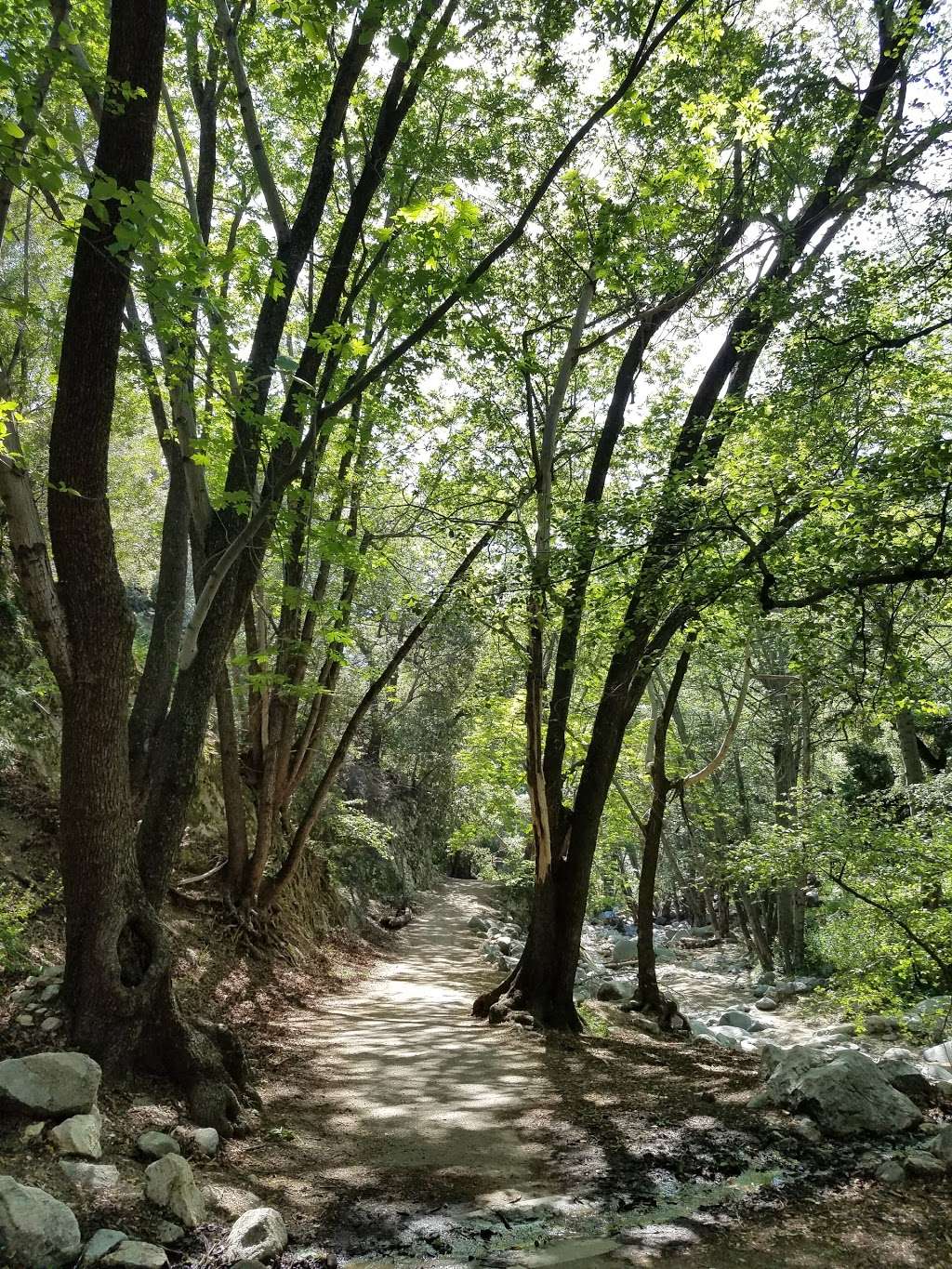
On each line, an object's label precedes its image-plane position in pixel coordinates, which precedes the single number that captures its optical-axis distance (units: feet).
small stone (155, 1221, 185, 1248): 9.66
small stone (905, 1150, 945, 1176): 12.51
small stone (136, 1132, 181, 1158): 11.48
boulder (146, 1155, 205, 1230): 10.27
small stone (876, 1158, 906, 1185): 12.57
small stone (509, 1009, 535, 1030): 26.27
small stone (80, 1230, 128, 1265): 8.71
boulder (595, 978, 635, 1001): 38.60
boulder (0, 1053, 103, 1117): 10.99
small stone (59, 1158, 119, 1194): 10.16
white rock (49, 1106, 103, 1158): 10.66
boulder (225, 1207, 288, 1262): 9.78
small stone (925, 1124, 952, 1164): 12.83
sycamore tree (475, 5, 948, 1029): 17.38
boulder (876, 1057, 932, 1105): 16.22
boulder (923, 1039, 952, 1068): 25.09
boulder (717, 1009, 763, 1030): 43.70
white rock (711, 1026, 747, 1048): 34.82
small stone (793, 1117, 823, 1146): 14.83
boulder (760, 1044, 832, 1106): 16.70
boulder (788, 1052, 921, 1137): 14.79
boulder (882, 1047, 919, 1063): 26.13
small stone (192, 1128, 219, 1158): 12.64
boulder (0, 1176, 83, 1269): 8.25
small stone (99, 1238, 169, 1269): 8.80
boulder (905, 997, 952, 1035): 21.49
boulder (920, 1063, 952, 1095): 16.78
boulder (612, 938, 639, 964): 65.36
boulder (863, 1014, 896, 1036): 38.75
